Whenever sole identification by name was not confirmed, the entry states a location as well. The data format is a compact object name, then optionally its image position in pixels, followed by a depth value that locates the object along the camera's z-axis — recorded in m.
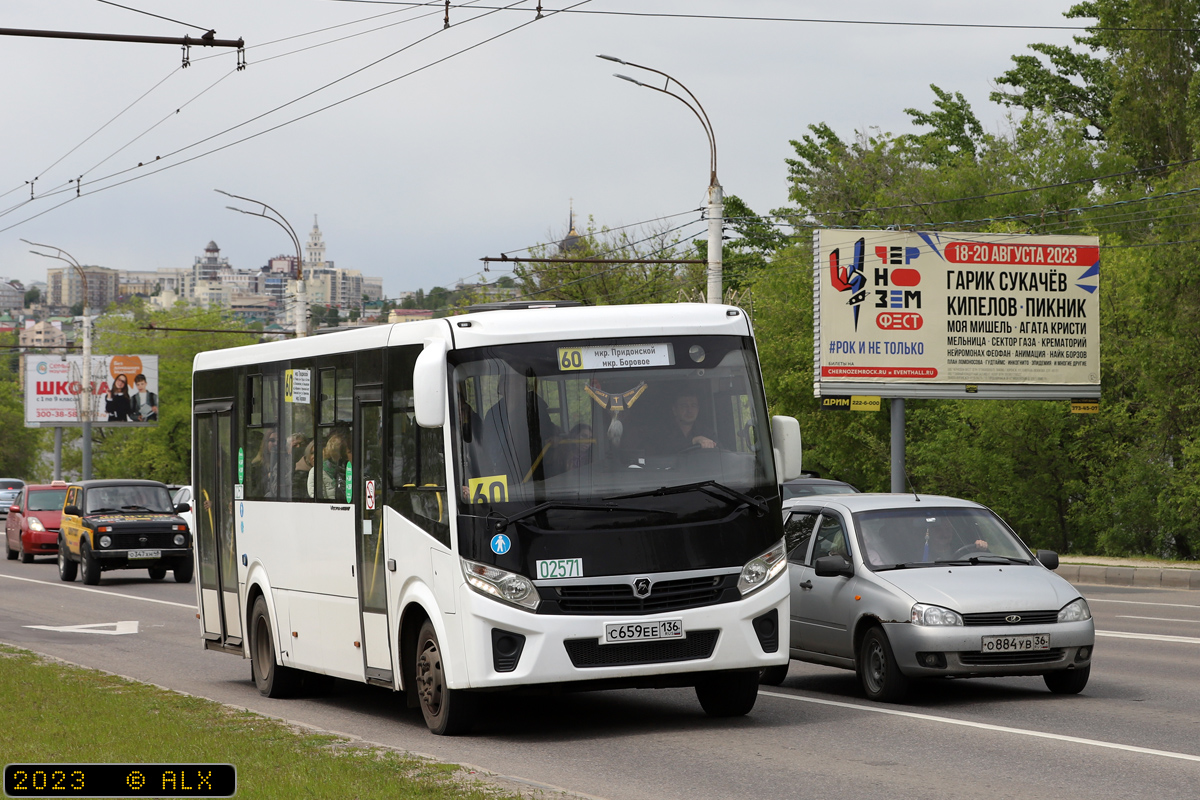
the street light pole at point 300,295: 42.94
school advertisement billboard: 85.75
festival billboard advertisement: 35.03
